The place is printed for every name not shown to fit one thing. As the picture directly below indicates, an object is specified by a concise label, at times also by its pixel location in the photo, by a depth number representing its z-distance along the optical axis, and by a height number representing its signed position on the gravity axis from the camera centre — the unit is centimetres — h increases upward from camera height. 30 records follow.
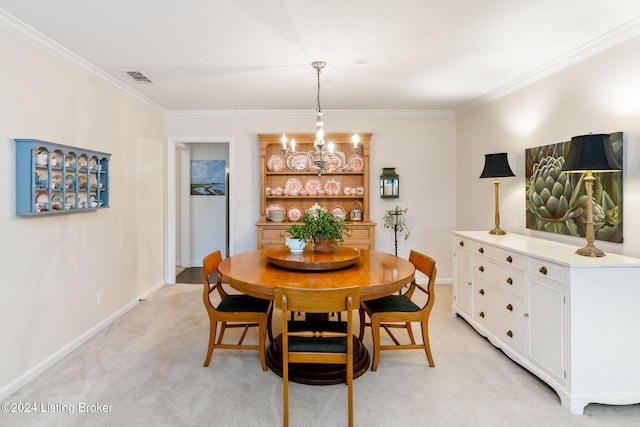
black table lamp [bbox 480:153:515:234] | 325 +44
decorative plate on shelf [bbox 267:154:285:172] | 468 +72
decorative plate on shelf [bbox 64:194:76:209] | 270 +11
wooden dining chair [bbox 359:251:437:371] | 241 -73
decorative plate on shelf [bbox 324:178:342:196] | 475 +40
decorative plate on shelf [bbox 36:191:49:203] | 238 +13
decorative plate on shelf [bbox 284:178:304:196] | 470 +39
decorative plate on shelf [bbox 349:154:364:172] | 470 +72
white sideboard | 200 -69
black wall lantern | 459 +42
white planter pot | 275 -26
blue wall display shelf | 226 +28
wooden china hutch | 452 +50
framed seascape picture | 598 +67
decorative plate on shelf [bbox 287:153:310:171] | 470 +73
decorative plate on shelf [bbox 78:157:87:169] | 285 +45
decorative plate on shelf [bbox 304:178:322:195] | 474 +41
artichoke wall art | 236 +14
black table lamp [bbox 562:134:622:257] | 211 +35
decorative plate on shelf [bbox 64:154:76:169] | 266 +43
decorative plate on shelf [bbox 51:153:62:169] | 251 +41
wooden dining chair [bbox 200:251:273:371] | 244 -73
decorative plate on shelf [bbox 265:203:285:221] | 457 +8
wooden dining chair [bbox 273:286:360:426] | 180 -71
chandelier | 284 +63
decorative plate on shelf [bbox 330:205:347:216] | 461 +5
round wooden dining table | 208 -42
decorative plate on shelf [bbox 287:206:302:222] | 467 +0
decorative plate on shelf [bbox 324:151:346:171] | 472 +73
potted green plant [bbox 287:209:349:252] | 268 -12
